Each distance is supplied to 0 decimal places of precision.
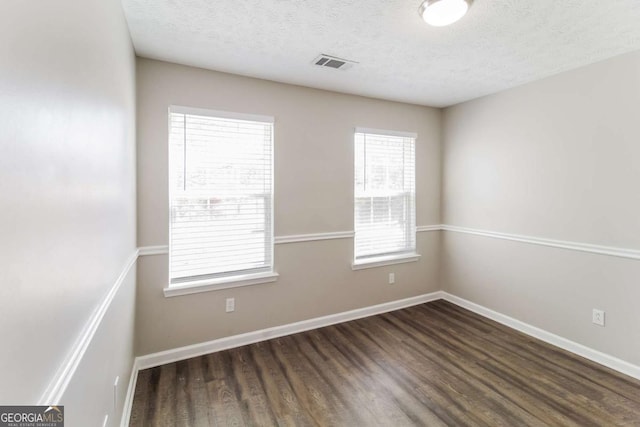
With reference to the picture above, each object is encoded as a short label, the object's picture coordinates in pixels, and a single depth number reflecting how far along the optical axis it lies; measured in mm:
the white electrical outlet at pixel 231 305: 2791
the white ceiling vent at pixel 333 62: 2439
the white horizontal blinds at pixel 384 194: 3502
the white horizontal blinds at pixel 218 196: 2592
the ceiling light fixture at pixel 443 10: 1678
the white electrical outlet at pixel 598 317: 2555
